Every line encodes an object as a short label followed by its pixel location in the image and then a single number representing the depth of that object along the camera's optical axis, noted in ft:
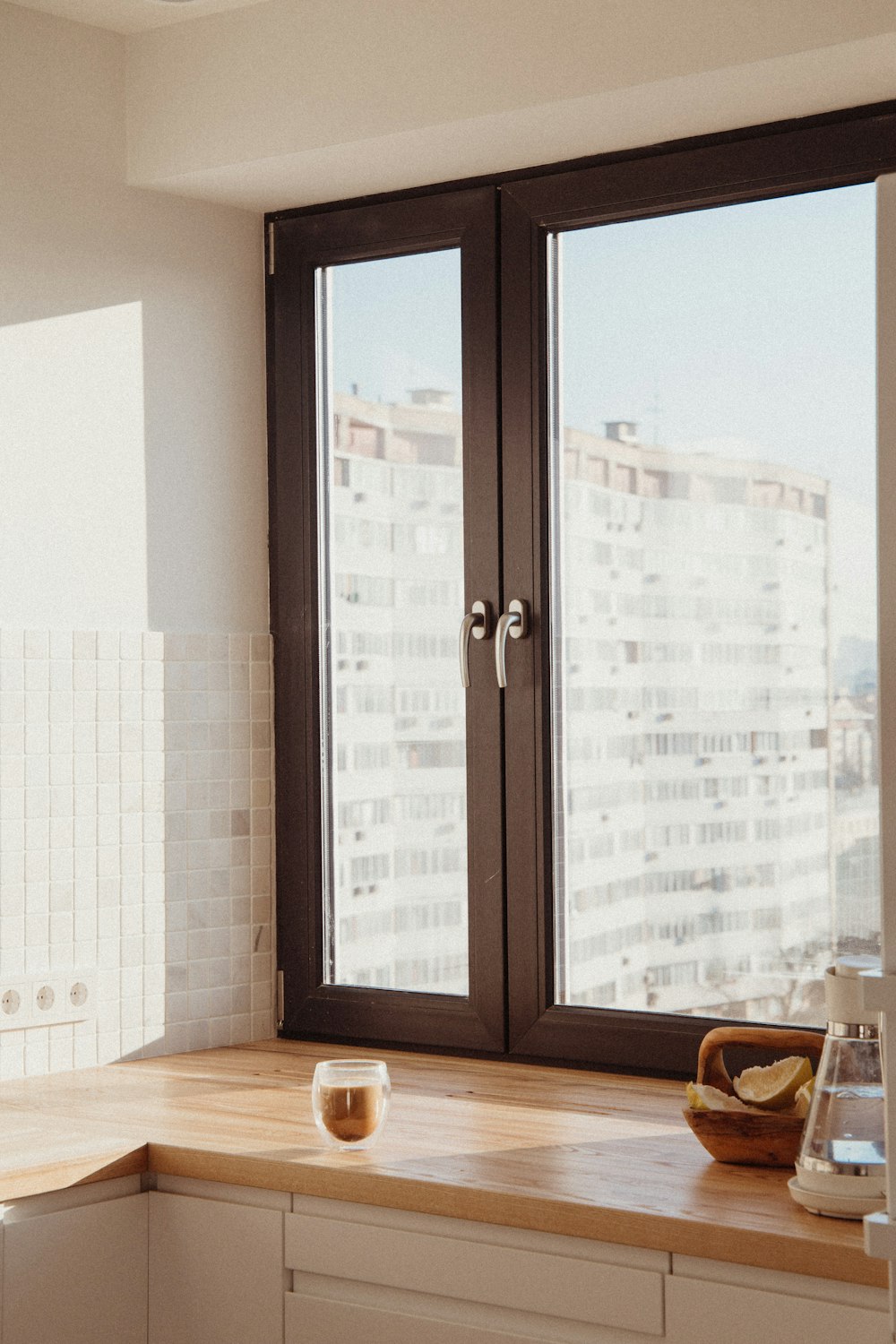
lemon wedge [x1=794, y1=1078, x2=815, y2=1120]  6.79
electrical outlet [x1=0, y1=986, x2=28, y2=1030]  8.55
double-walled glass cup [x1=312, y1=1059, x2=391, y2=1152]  6.95
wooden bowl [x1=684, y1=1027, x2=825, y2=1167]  6.65
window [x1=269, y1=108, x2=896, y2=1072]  8.13
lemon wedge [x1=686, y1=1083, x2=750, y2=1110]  6.81
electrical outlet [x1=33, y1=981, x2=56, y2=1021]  8.70
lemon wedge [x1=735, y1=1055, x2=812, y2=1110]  6.86
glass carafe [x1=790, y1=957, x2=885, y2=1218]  5.98
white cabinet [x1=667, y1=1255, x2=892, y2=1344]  5.62
